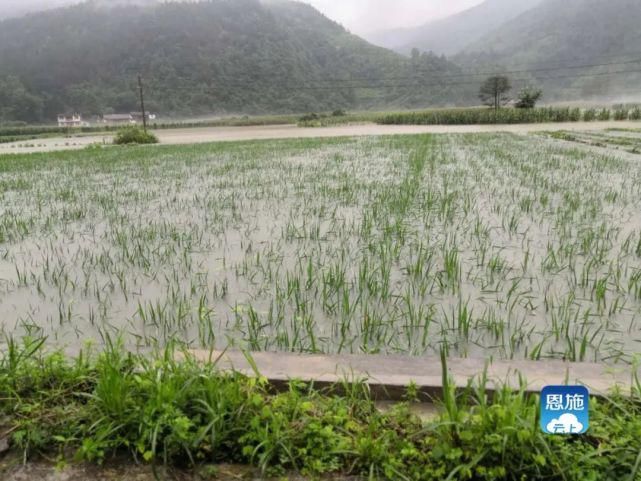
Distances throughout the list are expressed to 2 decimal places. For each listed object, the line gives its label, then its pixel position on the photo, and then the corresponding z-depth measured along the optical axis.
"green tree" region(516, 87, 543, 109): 48.50
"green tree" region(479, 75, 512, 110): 59.97
